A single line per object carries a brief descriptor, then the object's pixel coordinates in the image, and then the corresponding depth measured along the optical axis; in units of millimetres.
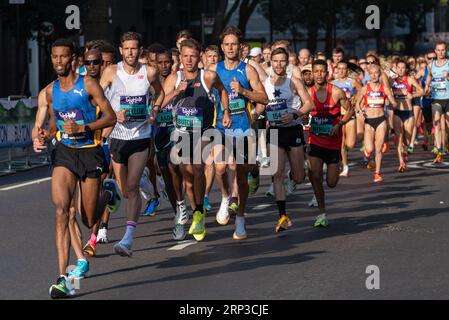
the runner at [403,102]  21109
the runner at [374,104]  19062
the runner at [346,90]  19438
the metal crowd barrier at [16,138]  20500
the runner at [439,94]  21797
